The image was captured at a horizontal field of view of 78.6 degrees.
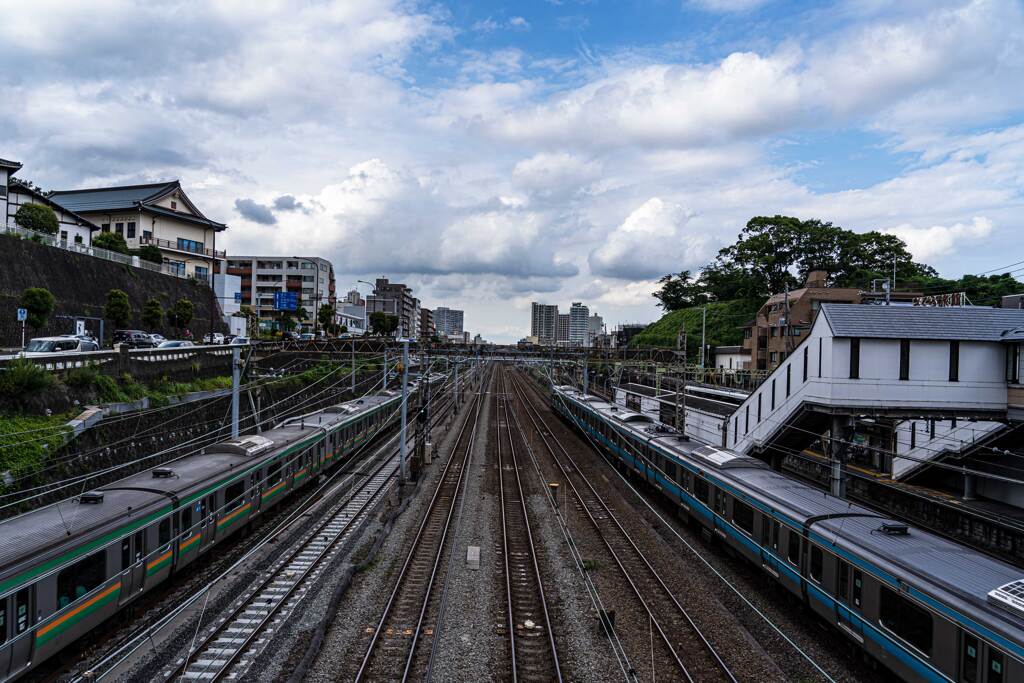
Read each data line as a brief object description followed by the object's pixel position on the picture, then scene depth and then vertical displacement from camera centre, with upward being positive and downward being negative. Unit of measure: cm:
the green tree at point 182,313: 4441 +160
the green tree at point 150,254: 5081 +651
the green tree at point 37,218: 4022 +739
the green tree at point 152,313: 4088 +138
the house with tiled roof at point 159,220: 5706 +1086
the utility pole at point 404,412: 2353 -307
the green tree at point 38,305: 2930 +131
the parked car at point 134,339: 3816 -31
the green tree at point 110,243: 4797 +702
